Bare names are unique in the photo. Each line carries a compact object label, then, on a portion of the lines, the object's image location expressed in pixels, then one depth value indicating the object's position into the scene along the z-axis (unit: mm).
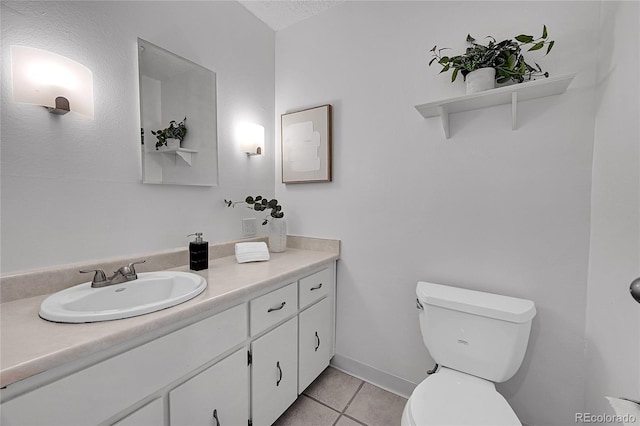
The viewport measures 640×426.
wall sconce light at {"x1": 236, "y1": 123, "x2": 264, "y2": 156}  1743
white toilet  901
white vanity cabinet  609
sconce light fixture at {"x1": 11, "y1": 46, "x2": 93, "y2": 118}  886
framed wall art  1738
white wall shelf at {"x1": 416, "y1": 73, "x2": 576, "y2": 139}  1034
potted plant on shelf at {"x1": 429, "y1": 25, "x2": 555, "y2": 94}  1121
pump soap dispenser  1276
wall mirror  1242
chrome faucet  981
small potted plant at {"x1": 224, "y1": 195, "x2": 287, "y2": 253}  1727
